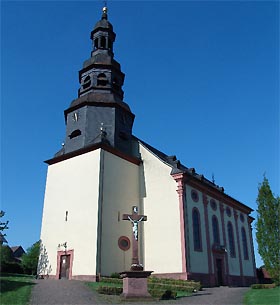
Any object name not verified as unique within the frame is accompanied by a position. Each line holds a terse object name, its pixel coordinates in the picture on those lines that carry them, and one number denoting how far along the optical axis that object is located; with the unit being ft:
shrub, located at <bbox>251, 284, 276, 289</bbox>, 70.12
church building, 75.20
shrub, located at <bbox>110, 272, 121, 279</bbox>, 70.74
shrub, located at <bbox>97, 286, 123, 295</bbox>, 51.60
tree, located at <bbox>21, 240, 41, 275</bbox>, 146.46
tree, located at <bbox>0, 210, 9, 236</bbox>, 85.25
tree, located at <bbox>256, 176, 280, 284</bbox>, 67.26
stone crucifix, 50.13
